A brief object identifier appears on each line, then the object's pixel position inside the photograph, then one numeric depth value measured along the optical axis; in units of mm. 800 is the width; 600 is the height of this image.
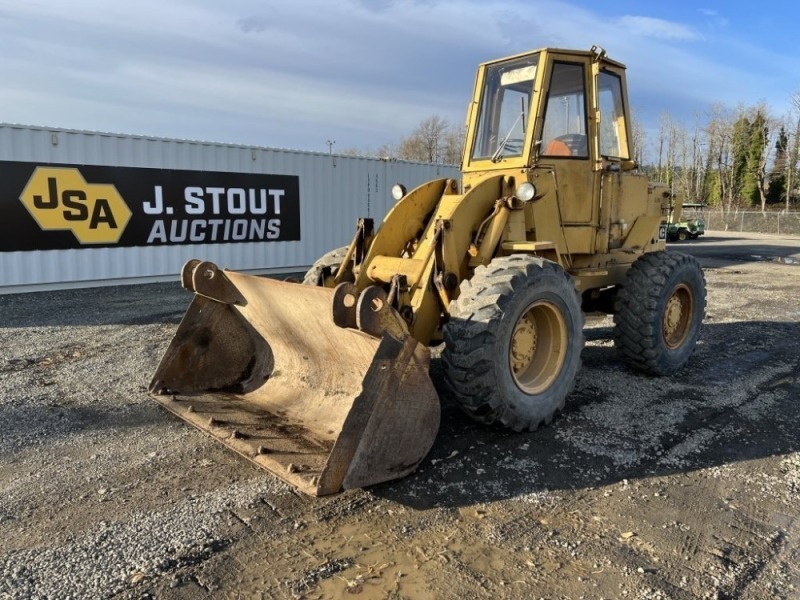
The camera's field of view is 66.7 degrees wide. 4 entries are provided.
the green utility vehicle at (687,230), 32344
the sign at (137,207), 11250
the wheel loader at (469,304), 3635
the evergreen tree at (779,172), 53625
